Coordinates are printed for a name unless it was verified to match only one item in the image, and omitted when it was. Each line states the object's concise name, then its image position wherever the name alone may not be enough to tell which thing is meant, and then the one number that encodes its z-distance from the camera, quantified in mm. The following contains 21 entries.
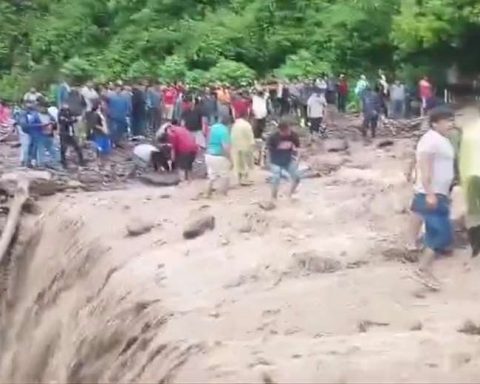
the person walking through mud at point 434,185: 10523
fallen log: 16812
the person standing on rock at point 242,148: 16953
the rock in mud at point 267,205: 15242
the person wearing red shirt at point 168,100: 23505
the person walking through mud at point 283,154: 14953
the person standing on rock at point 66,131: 20375
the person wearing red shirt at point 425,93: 25927
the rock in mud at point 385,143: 22475
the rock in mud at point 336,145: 22111
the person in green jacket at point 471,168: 10695
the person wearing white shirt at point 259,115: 22516
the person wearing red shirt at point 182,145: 18359
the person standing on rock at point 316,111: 23297
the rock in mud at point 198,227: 14016
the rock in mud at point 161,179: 19375
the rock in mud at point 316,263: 11880
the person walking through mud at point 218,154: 16141
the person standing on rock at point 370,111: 23859
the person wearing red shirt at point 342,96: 27516
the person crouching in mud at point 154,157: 19891
